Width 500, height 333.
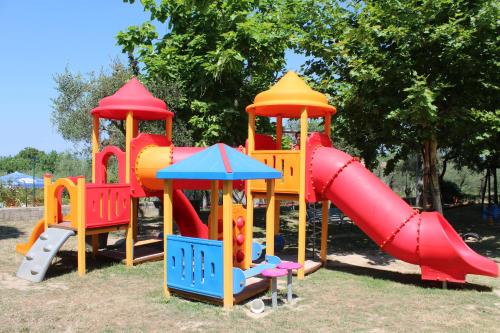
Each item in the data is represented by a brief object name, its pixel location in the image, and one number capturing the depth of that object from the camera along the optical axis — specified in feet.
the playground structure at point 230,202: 24.04
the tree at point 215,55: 50.57
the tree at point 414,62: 35.12
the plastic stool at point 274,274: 22.86
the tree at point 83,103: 63.21
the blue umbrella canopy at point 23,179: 102.28
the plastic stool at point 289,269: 24.03
